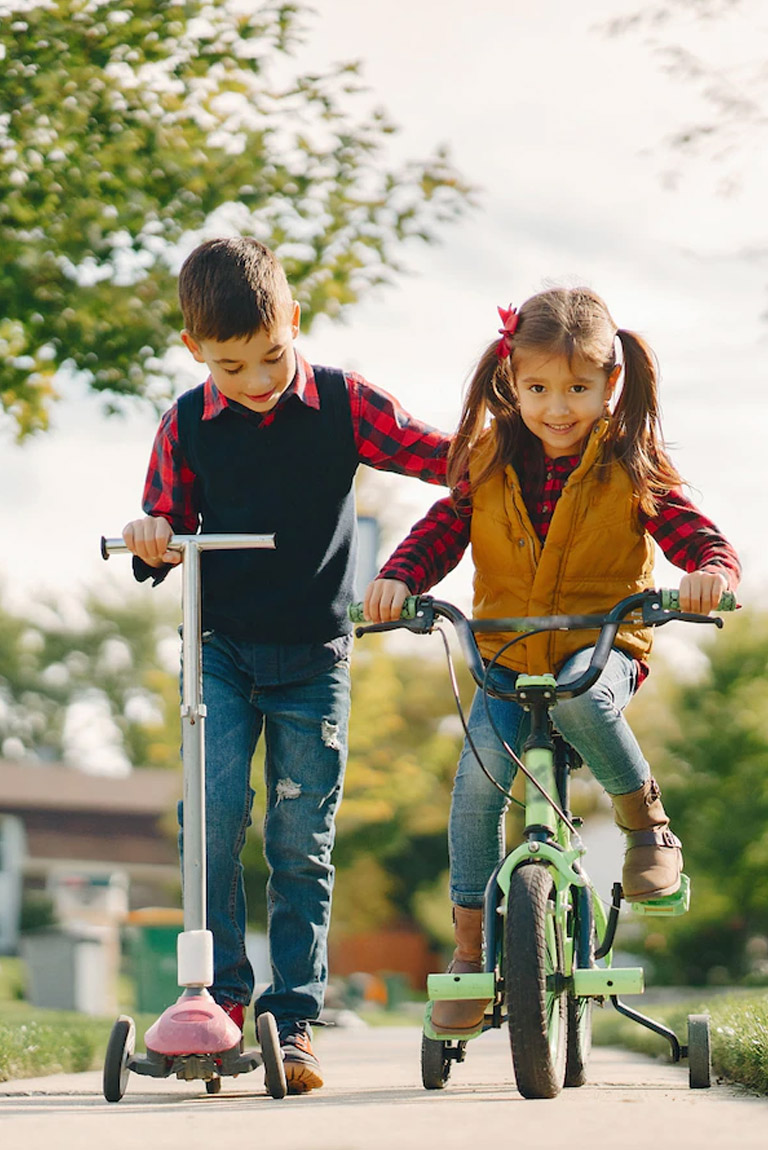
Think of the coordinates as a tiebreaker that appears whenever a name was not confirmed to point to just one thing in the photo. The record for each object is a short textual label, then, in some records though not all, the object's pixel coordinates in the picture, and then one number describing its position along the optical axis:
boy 7.62
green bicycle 6.25
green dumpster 26.01
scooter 6.57
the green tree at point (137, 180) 16.87
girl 7.24
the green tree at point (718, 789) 42.75
